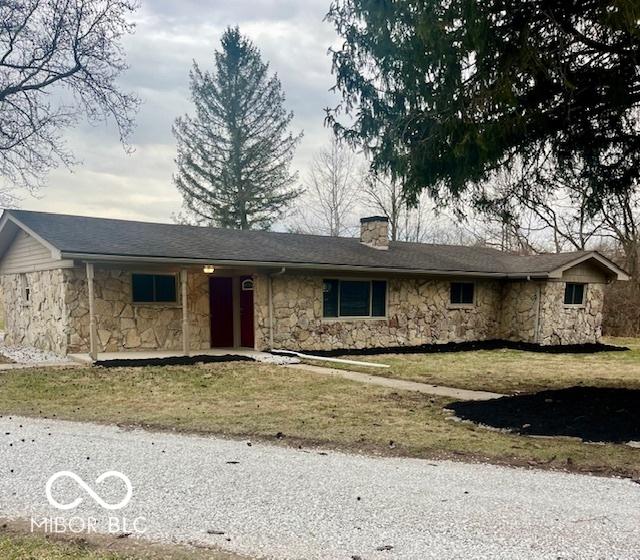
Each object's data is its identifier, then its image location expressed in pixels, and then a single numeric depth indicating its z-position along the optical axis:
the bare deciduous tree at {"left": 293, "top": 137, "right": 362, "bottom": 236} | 29.42
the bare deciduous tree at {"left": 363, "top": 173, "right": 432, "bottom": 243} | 27.75
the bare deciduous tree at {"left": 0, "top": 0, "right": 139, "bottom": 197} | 12.86
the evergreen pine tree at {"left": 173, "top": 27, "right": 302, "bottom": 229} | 27.34
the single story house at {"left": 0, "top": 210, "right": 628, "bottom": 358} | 11.88
